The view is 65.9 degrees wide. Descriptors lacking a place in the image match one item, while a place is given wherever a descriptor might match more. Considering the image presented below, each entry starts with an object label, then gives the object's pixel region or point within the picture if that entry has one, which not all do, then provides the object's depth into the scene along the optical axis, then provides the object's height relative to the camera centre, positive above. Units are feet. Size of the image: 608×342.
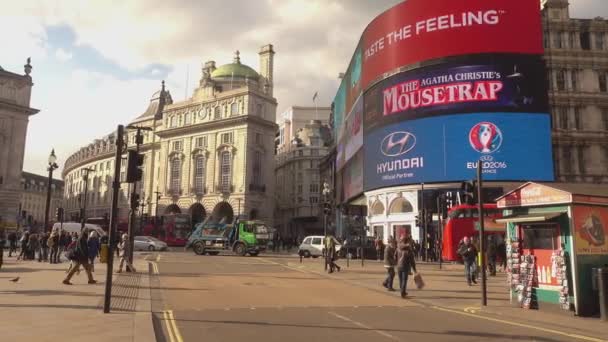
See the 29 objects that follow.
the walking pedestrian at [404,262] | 46.91 -2.29
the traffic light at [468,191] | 45.42 +4.86
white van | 141.88 +2.34
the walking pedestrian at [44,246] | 90.18 -2.29
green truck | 126.41 -0.53
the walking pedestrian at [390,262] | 51.06 -2.48
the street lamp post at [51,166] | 91.66 +13.39
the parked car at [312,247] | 125.80 -2.35
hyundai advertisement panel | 136.56 +27.47
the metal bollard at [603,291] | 33.76 -3.48
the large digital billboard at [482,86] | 137.80 +45.50
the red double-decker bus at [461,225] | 95.35 +3.09
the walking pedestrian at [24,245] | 92.28 -2.18
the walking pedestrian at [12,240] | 106.77 -1.49
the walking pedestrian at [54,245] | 81.51 -1.87
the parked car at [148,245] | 148.15 -2.94
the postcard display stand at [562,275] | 36.14 -2.60
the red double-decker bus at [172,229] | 183.32 +2.72
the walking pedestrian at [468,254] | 58.18 -1.68
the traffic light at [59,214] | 101.51 +4.39
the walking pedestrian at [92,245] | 55.85 -1.21
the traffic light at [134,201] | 73.09 +5.35
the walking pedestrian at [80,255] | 48.34 -2.08
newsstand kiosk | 35.91 -0.25
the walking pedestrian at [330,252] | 74.43 -2.26
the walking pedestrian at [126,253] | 66.13 -2.48
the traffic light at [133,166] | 34.71 +5.12
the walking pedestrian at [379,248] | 122.21 -2.33
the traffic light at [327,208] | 83.95 +5.38
